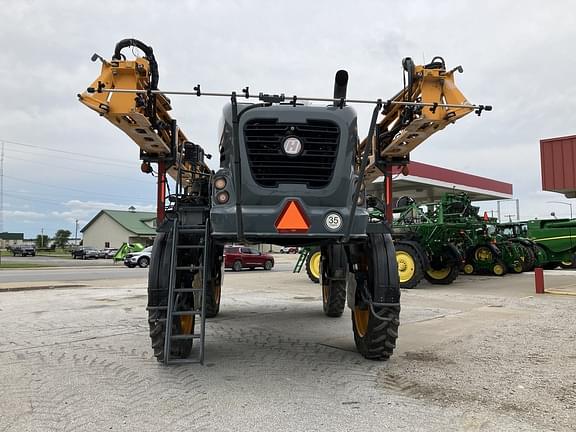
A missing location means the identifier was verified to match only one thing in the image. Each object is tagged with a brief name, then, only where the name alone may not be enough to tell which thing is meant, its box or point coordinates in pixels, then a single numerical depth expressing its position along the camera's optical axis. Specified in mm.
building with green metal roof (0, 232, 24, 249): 99138
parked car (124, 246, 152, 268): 28703
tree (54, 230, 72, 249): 85406
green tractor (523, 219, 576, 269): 21062
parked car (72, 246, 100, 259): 49312
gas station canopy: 30922
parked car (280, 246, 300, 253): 68681
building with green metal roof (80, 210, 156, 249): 64625
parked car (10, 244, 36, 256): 52656
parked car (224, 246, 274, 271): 25953
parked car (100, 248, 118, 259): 50875
